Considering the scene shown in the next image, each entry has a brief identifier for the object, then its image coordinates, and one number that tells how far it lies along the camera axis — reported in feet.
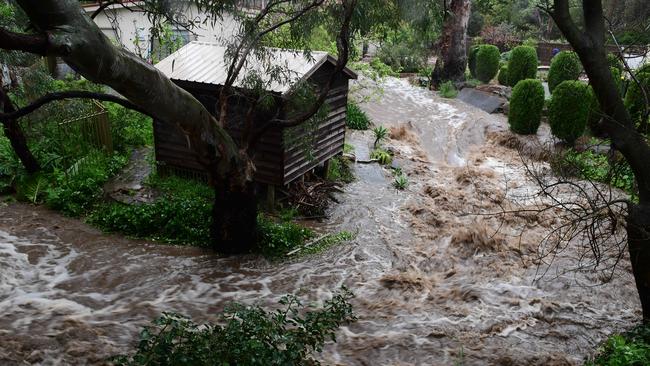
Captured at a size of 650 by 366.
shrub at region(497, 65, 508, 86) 77.61
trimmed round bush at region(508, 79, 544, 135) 55.42
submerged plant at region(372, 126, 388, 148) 52.19
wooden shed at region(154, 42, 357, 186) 33.17
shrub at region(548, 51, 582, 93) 60.18
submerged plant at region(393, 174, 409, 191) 43.27
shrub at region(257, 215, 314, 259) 30.86
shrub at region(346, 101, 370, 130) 55.21
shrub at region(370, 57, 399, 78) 61.16
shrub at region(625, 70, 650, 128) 48.46
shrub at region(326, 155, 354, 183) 43.19
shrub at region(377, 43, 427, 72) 75.02
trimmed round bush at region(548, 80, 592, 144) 50.44
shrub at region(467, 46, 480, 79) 86.02
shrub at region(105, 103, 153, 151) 44.19
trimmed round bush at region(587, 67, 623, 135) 49.67
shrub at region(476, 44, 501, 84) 79.61
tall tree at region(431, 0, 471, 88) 74.79
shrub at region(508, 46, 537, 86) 71.36
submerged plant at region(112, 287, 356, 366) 15.77
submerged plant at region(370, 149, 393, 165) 47.91
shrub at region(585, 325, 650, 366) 18.93
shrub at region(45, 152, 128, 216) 35.42
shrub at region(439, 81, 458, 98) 74.18
